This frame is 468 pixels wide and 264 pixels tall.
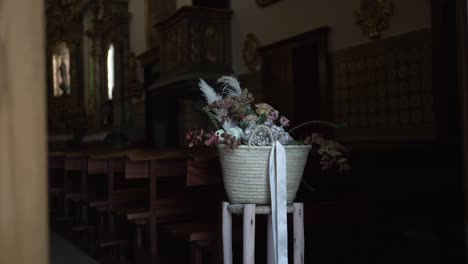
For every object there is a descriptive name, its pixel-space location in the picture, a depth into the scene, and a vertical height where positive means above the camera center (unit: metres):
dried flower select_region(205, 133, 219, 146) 2.62 -0.03
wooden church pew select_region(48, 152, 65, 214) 6.86 -0.64
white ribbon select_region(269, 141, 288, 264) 2.53 -0.32
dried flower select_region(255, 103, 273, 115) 2.71 +0.10
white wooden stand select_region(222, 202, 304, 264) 2.58 -0.46
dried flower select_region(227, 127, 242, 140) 2.62 +0.00
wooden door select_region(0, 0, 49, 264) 1.14 +0.00
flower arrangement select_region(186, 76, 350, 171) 2.62 +0.04
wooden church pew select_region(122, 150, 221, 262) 4.17 -0.50
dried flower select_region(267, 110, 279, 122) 2.73 +0.07
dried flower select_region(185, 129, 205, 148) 2.70 -0.02
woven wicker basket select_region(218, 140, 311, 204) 2.57 -0.19
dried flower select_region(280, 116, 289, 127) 2.76 +0.04
